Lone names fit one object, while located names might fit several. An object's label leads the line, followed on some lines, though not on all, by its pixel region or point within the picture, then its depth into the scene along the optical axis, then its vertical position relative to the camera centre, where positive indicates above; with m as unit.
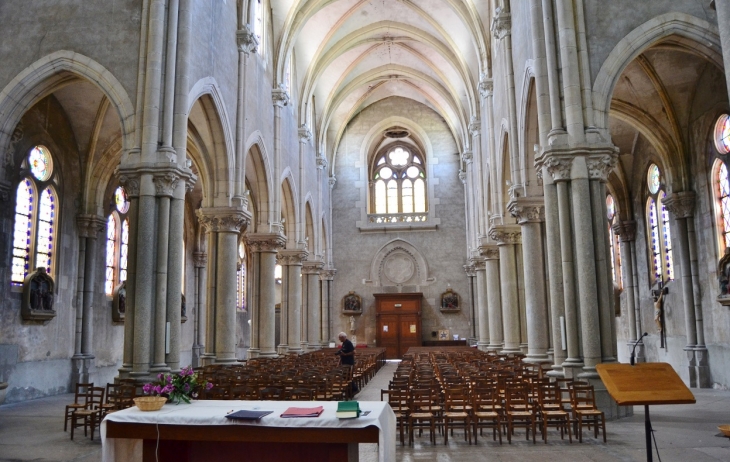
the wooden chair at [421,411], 9.78 -1.36
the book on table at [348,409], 6.01 -0.79
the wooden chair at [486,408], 9.88 -1.36
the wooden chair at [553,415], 9.85 -1.42
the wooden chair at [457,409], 9.82 -1.34
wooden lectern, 6.24 -0.65
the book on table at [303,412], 6.14 -0.82
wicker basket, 6.55 -0.74
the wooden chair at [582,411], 9.83 -1.40
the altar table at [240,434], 5.93 -1.00
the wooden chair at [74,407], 11.56 -1.35
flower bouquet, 6.98 -0.63
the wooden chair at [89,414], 10.97 -1.42
